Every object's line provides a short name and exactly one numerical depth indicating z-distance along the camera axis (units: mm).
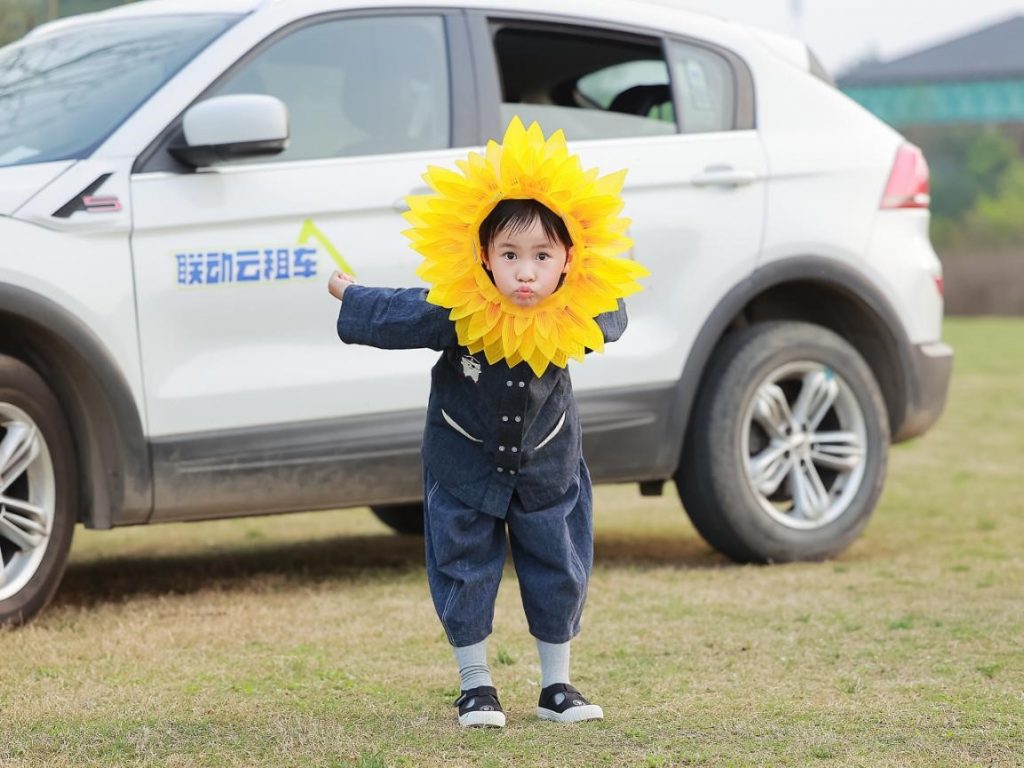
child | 7344
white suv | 9695
